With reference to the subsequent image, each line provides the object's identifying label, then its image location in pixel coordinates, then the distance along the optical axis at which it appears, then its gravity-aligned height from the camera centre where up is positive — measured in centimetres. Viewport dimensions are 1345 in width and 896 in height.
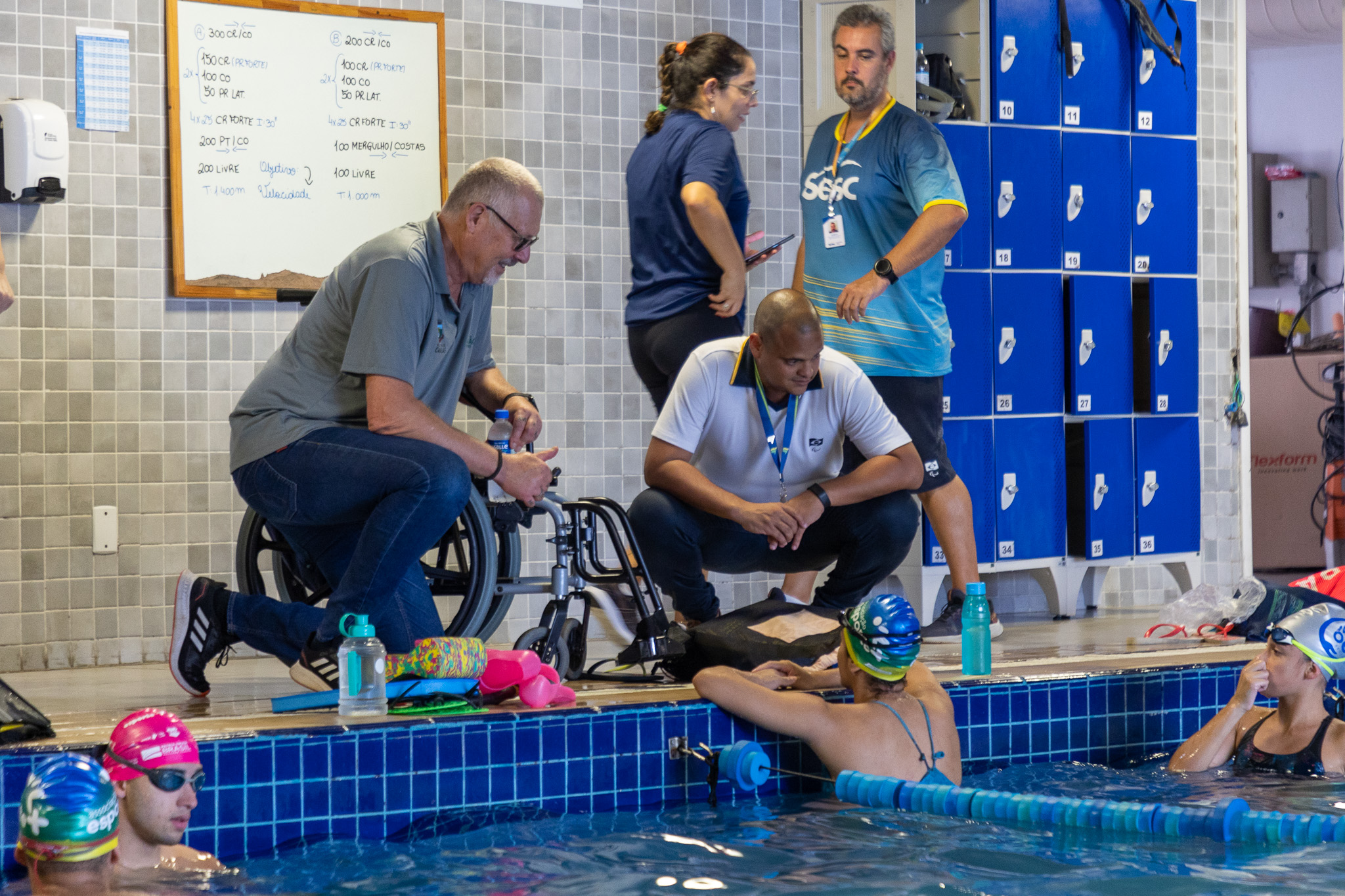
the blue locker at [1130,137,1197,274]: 1123 +78
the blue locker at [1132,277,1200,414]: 1129 +24
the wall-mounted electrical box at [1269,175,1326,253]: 1652 +109
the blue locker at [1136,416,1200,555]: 1125 -30
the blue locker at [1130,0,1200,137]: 1120 +125
